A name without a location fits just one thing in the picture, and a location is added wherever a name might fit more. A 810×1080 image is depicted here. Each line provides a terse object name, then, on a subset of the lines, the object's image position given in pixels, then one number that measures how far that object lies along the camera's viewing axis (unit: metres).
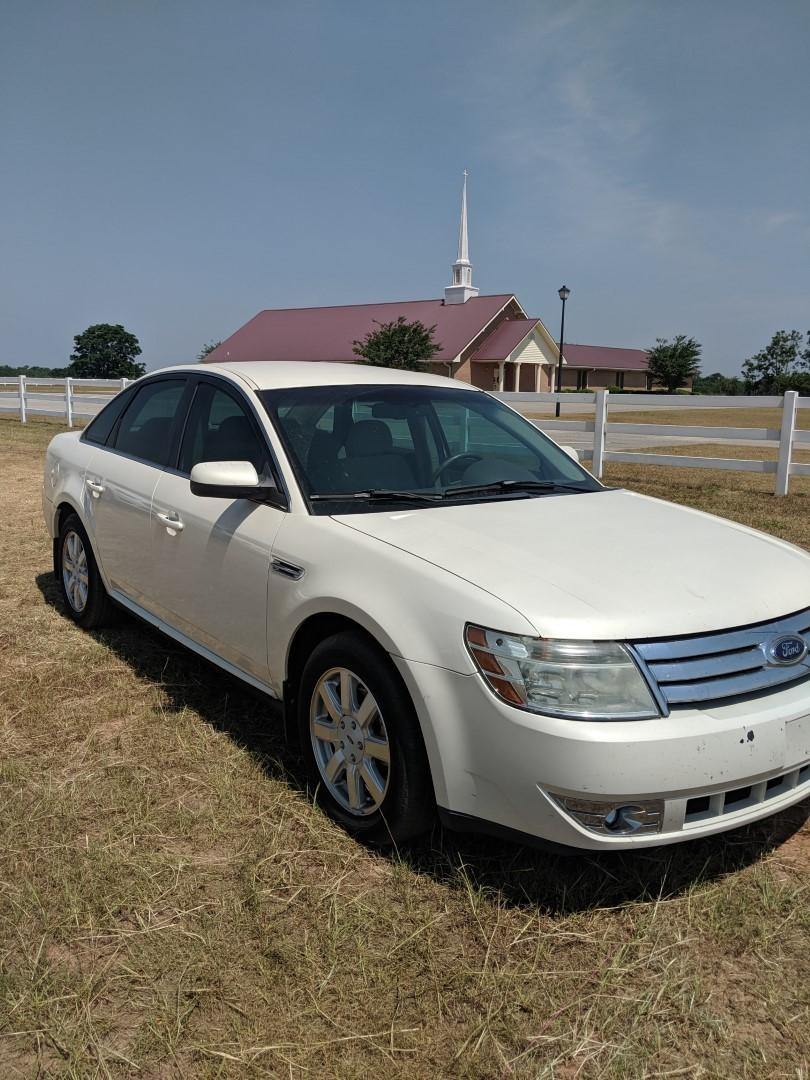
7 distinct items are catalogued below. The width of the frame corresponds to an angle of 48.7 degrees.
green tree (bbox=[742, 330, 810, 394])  82.69
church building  51.91
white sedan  2.46
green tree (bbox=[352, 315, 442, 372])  38.16
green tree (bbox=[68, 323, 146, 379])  110.56
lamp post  36.00
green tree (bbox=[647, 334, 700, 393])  68.69
